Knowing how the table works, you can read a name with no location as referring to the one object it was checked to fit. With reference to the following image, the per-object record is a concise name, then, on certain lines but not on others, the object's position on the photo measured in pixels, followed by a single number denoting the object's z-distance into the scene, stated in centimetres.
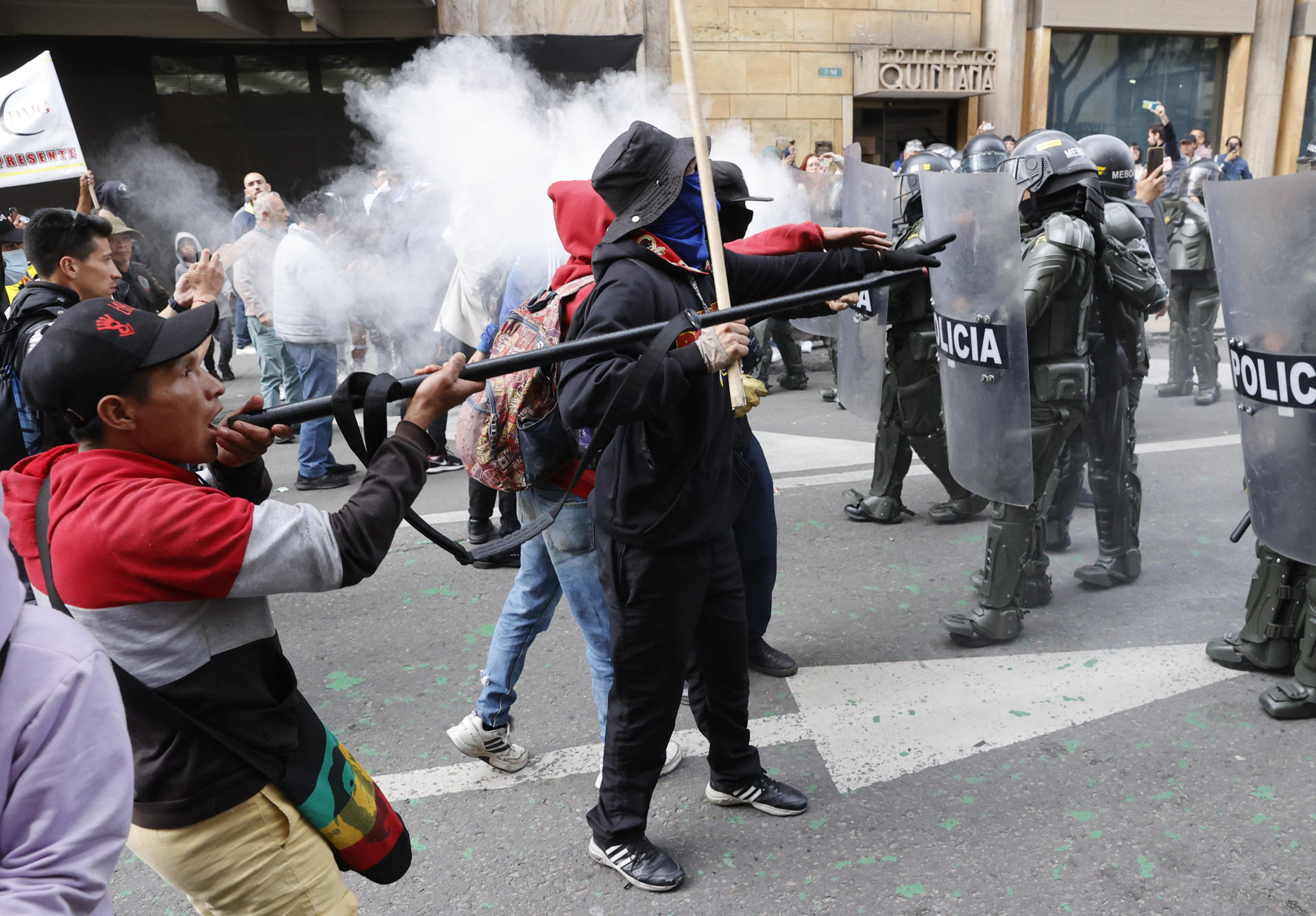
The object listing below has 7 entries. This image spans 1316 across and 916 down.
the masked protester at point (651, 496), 230
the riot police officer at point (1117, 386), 413
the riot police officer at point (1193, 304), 766
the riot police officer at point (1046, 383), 371
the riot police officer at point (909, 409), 490
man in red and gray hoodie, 145
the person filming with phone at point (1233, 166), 1234
